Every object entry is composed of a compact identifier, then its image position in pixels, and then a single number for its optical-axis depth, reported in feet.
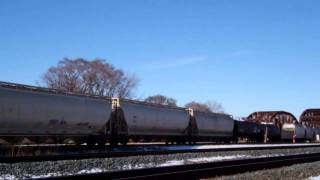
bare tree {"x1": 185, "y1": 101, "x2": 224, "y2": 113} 464.24
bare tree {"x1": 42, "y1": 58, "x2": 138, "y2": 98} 258.16
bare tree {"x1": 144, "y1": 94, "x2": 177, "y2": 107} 388.59
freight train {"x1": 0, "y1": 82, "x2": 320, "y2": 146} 73.08
